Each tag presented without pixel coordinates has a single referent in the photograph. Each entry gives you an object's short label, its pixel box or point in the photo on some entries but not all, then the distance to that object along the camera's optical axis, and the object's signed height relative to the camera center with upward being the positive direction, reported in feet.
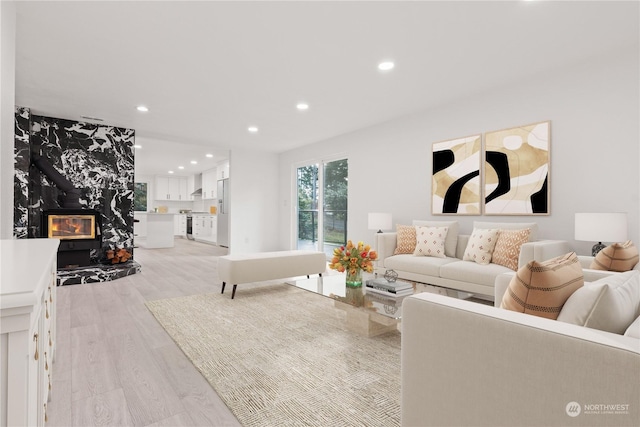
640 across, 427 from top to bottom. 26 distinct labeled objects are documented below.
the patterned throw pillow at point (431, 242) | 12.62 -1.02
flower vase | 9.39 -1.89
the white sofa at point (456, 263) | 9.50 -1.70
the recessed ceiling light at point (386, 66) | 10.20 +4.90
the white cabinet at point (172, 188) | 39.04 +3.53
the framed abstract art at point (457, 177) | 13.05 +1.69
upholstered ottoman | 11.68 -1.94
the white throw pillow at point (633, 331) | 2.79 -1.02
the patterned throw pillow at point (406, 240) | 13.52 -1.02
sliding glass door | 20.29 +0.76
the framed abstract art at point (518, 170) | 11.15 +1.70
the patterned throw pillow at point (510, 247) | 10.37 -1.02
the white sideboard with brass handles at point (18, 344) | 1.88 -0.78
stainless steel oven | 37.23 -1.19
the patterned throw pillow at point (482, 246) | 11.07 -1.05
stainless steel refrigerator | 27.81 +0.27
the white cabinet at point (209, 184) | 34.29 +3.53
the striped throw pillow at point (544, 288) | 3.56 -0.81
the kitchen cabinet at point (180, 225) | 39.34 -1.11
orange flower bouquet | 9.08 -1.22
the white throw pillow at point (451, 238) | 12.85 -0.88
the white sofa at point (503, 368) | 2.56 -1.42
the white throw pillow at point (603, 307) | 3.21 -0.95
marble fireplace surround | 14.16 +1.96
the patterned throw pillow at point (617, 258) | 6.32 -0.85
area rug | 5.26 -3.14
